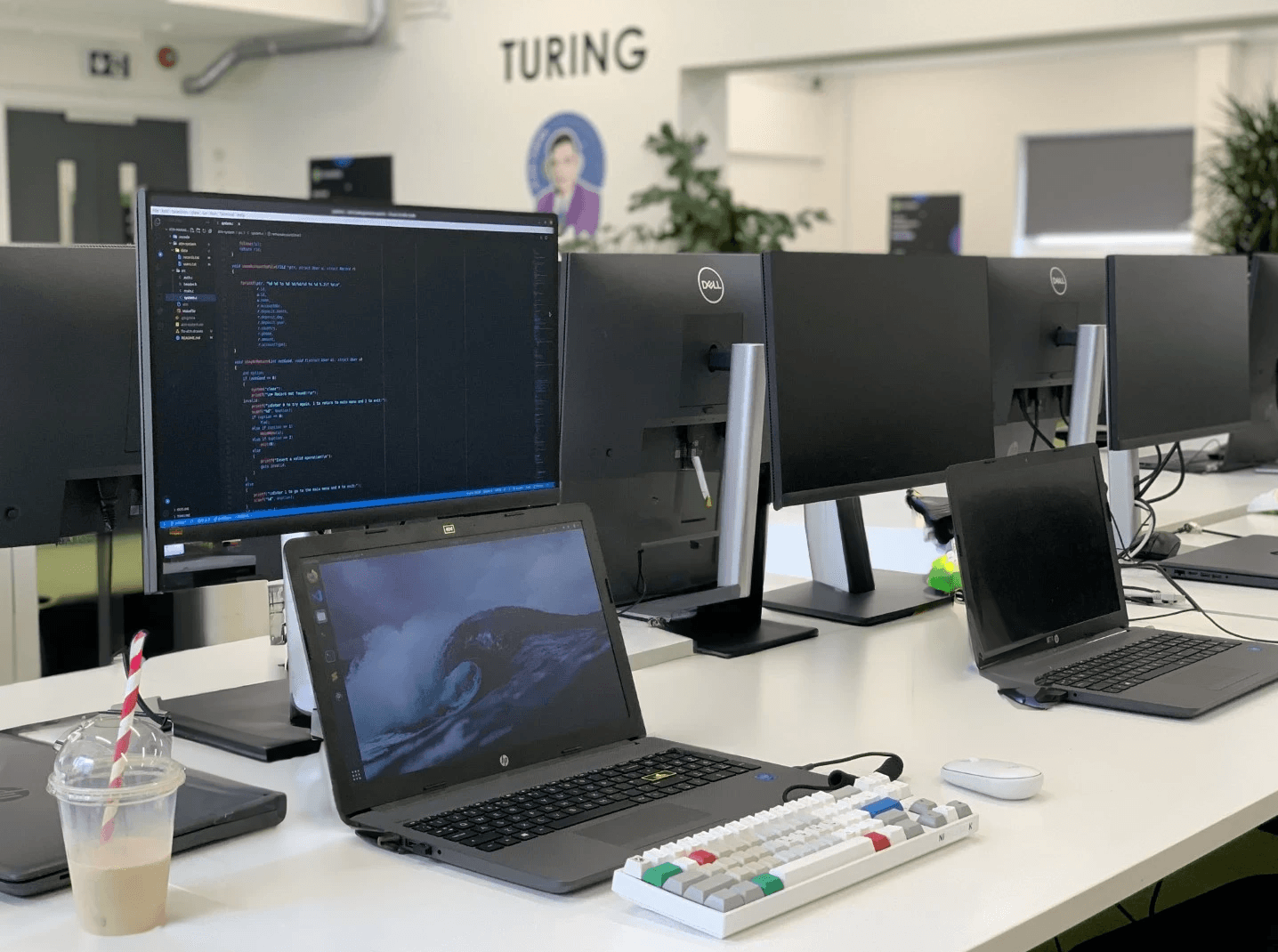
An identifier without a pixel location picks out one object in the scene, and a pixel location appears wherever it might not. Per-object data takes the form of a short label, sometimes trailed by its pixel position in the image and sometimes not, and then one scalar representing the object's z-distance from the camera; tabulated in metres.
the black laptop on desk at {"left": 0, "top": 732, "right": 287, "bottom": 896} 1.04
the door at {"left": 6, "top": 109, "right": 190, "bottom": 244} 8.14
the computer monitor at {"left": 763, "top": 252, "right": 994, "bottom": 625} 1.81
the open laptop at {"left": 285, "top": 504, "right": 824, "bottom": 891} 1.15
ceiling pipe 8.29
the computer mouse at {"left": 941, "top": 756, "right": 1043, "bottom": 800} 1.25
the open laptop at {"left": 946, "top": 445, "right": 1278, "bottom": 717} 1.60
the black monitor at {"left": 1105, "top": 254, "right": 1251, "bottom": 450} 2.27
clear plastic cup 0.97
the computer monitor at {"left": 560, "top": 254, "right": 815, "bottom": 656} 1.84
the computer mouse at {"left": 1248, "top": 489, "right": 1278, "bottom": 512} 2.79
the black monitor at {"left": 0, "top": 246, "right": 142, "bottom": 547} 1.50
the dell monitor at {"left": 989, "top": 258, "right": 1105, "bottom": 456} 2.42
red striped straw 0.97
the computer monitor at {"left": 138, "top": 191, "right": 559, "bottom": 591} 1.28
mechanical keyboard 1.00
